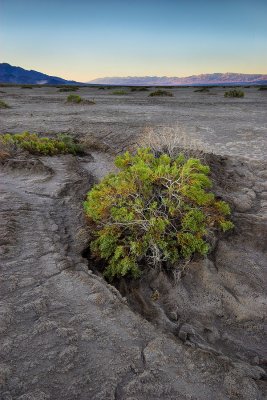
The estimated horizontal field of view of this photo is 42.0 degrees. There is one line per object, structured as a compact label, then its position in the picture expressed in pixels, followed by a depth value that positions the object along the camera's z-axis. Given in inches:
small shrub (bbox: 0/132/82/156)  314.9
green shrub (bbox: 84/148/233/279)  159.5
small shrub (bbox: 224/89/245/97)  928.8
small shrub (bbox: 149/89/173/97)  981.8
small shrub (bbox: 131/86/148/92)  1274.6
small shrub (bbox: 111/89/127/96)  1046.4
